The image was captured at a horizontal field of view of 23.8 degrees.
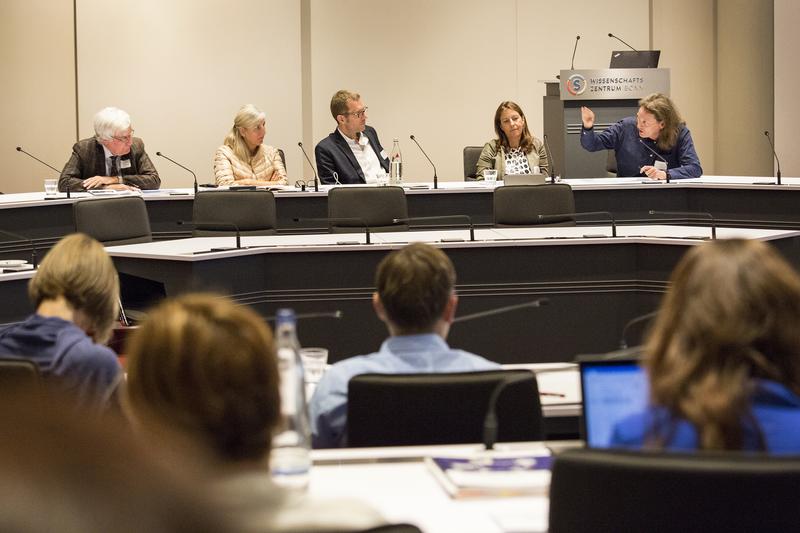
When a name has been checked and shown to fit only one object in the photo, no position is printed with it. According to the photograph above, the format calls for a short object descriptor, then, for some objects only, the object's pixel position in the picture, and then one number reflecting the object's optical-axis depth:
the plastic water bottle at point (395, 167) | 12.88
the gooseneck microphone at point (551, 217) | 10.28
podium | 14.58
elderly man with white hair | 12.48
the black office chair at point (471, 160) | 14.73
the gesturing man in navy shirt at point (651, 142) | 13.00
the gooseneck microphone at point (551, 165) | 12.37
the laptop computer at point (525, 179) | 12.20
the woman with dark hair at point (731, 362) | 2.47
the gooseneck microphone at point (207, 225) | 9.09
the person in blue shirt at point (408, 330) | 4.26
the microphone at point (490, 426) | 3.50
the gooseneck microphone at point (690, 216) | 12.37
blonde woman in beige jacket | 13.18
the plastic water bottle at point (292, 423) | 3.37
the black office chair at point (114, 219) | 9.79
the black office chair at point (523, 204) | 10.55
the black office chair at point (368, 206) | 10.69
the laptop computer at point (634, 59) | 15.12
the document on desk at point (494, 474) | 3.17
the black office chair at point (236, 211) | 10.64
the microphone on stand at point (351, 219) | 10.41
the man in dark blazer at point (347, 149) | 13.45
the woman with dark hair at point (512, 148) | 13.43
